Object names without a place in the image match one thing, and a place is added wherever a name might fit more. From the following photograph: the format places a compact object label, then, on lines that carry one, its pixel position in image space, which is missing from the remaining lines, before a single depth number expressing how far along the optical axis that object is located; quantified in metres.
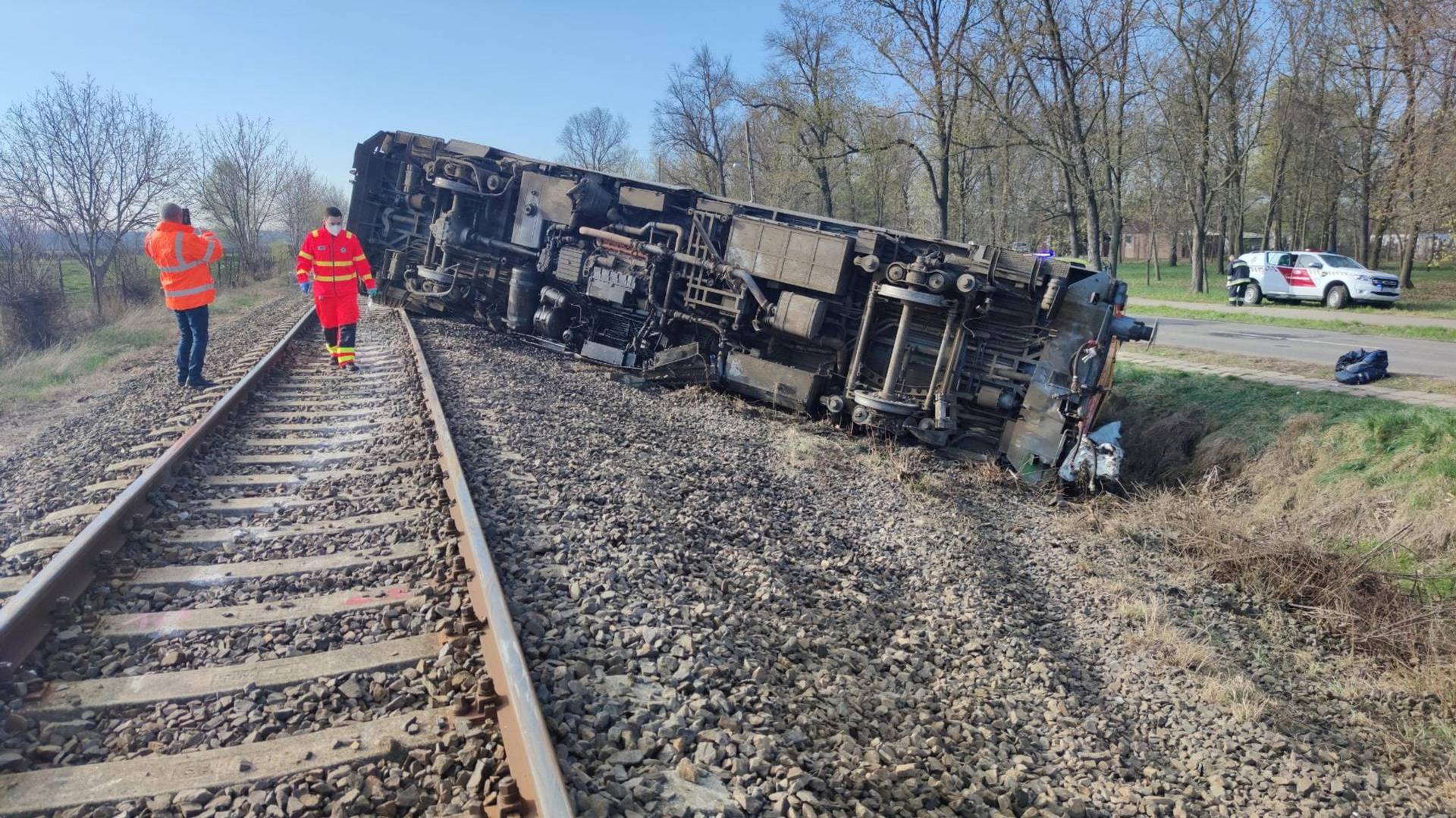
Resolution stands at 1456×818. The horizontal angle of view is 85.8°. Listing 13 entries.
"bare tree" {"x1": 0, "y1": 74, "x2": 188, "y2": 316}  20.23
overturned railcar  8.05
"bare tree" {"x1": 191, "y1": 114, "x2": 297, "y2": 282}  33.97
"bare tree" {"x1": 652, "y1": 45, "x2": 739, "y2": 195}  43.19
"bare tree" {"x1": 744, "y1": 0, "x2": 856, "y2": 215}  25.75
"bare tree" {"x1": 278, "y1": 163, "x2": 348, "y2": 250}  42.69
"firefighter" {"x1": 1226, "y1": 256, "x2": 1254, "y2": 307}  24.97
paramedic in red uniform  9.32
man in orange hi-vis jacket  8.13
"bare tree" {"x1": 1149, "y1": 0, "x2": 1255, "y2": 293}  26.08
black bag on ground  9.73
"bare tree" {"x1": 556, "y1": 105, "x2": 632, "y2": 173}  64.81
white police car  21.41
